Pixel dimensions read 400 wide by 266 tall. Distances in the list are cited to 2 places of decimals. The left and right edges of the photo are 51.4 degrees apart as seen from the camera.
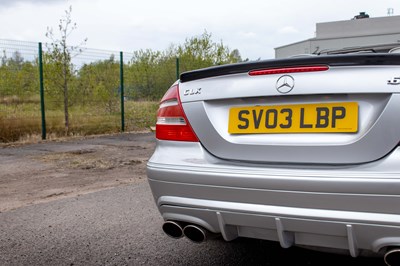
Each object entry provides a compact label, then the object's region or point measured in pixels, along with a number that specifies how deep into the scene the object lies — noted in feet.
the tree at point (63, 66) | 34.14
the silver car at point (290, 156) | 5.99
